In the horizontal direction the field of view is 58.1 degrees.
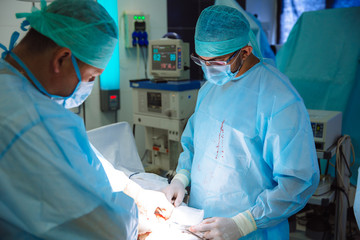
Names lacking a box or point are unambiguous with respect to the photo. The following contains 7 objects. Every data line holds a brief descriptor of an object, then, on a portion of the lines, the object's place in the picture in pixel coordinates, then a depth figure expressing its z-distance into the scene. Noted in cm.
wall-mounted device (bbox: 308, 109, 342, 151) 209
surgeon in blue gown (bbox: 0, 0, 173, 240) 82
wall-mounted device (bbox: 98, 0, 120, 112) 306
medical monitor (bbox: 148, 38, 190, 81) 256
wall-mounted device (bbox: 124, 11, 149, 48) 314
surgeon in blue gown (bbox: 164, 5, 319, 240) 128
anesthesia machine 247
